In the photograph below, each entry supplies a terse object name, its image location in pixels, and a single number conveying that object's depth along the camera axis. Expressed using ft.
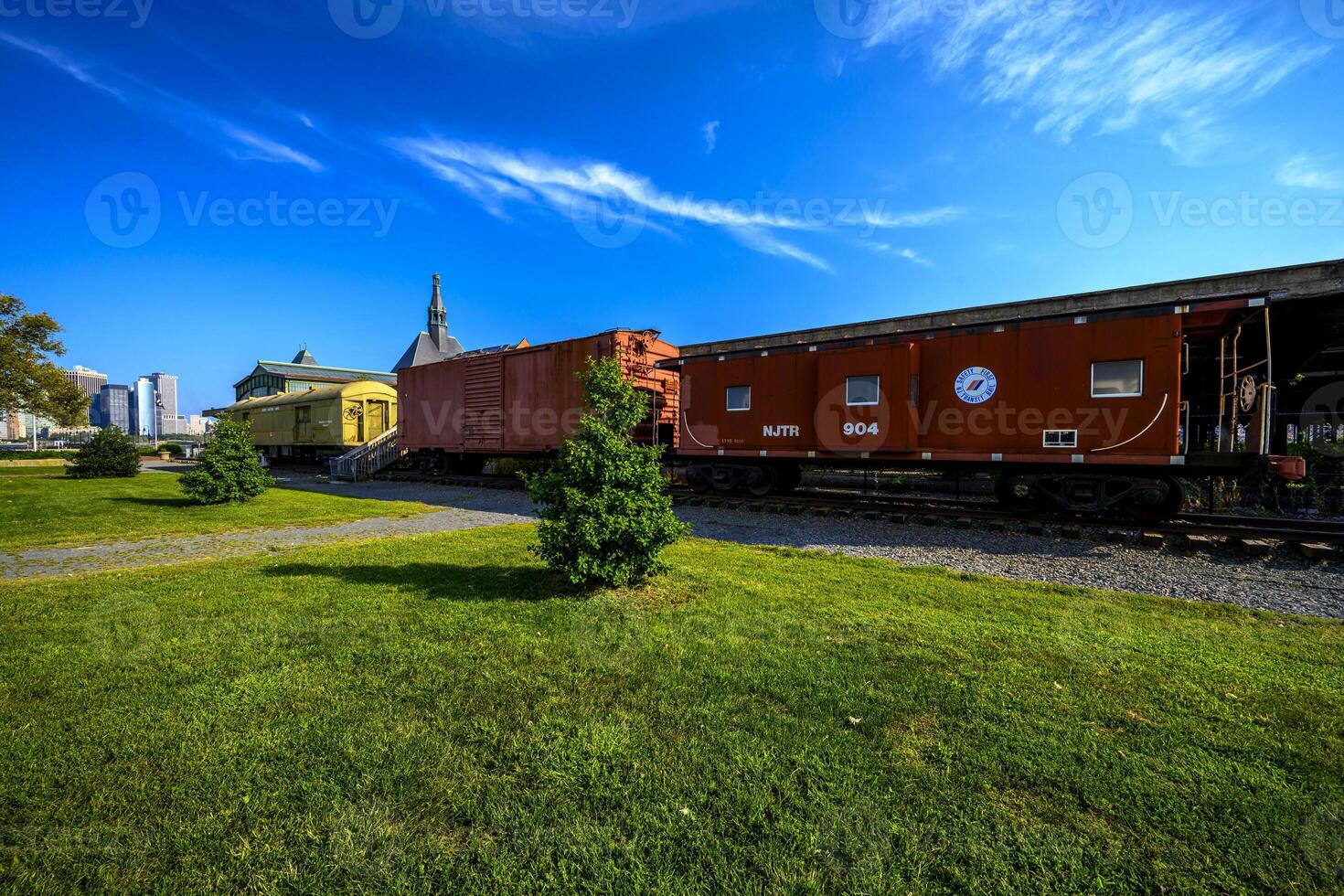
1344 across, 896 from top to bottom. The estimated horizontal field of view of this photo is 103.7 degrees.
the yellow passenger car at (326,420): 77.56
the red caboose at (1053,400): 26.16
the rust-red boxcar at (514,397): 47.39
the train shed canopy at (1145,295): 37.40
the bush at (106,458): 66.69
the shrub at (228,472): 40.37
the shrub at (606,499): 16.67
